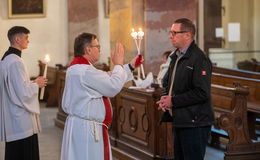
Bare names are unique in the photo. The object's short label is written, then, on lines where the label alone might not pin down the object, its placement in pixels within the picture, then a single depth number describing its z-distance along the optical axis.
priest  4.63
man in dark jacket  4.91
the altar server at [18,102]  6.11
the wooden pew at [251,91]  8.61
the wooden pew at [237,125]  7.54
